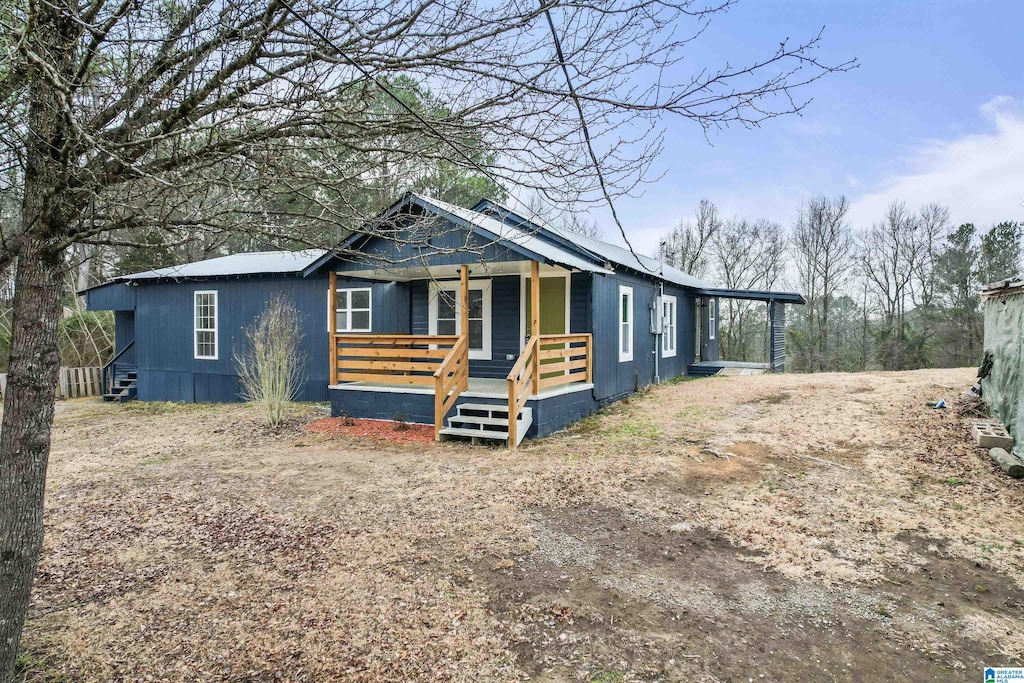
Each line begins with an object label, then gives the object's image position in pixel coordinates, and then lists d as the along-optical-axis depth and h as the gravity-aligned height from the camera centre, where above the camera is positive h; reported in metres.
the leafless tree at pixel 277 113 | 2.55 +1.09
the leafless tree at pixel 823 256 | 28.83 +4.09
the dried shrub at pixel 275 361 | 10.64 -0.51
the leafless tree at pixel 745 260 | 30.77 +4.16
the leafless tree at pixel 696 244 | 31.25 +5.17
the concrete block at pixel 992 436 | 7.02 -1.34
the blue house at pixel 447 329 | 9.26 +0.18
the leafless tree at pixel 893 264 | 26.83 +3.49
